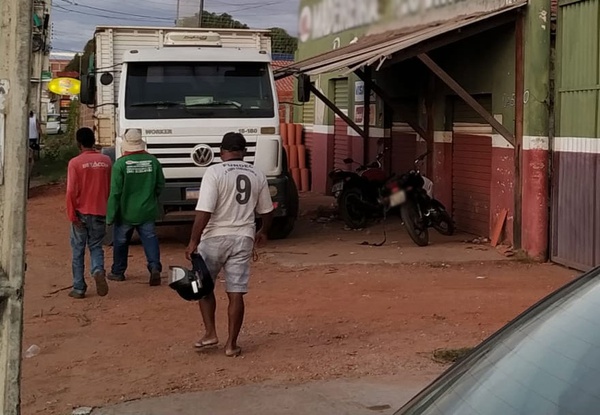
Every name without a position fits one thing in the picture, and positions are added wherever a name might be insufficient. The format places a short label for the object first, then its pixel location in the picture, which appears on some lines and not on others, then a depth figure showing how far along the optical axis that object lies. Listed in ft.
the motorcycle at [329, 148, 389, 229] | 49.06
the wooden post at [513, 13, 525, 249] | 39.19
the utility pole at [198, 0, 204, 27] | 80.28
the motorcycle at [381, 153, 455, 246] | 42.37
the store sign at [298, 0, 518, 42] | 45.03
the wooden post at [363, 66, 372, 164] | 59.11
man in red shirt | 31.40
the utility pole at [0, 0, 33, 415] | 13.58
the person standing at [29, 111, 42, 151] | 75.43
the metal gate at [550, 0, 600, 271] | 34.68
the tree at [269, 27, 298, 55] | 131.13
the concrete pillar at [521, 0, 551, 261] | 37.99
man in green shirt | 32.78
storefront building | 38.34
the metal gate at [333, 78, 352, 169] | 65.82
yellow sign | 85.35
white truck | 41.37
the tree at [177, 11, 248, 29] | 140.74
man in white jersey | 23.26
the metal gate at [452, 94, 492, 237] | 44.11
